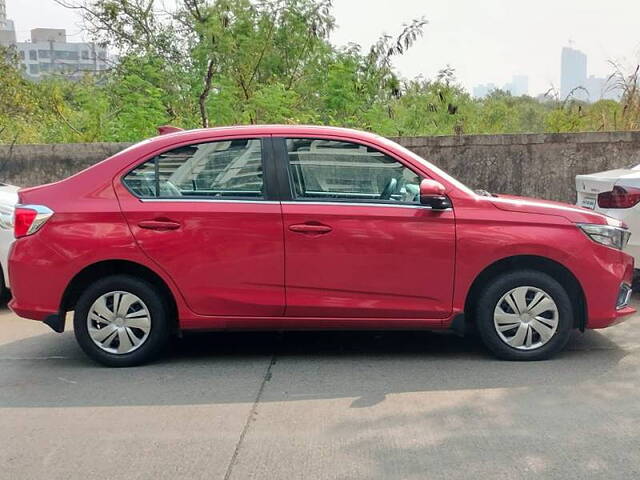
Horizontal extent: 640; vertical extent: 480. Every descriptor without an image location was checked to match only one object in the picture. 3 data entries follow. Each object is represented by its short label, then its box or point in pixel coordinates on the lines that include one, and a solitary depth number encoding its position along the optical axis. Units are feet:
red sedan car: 16.11
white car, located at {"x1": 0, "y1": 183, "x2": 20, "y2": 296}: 22.48
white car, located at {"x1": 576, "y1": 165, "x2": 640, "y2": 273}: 21.40
